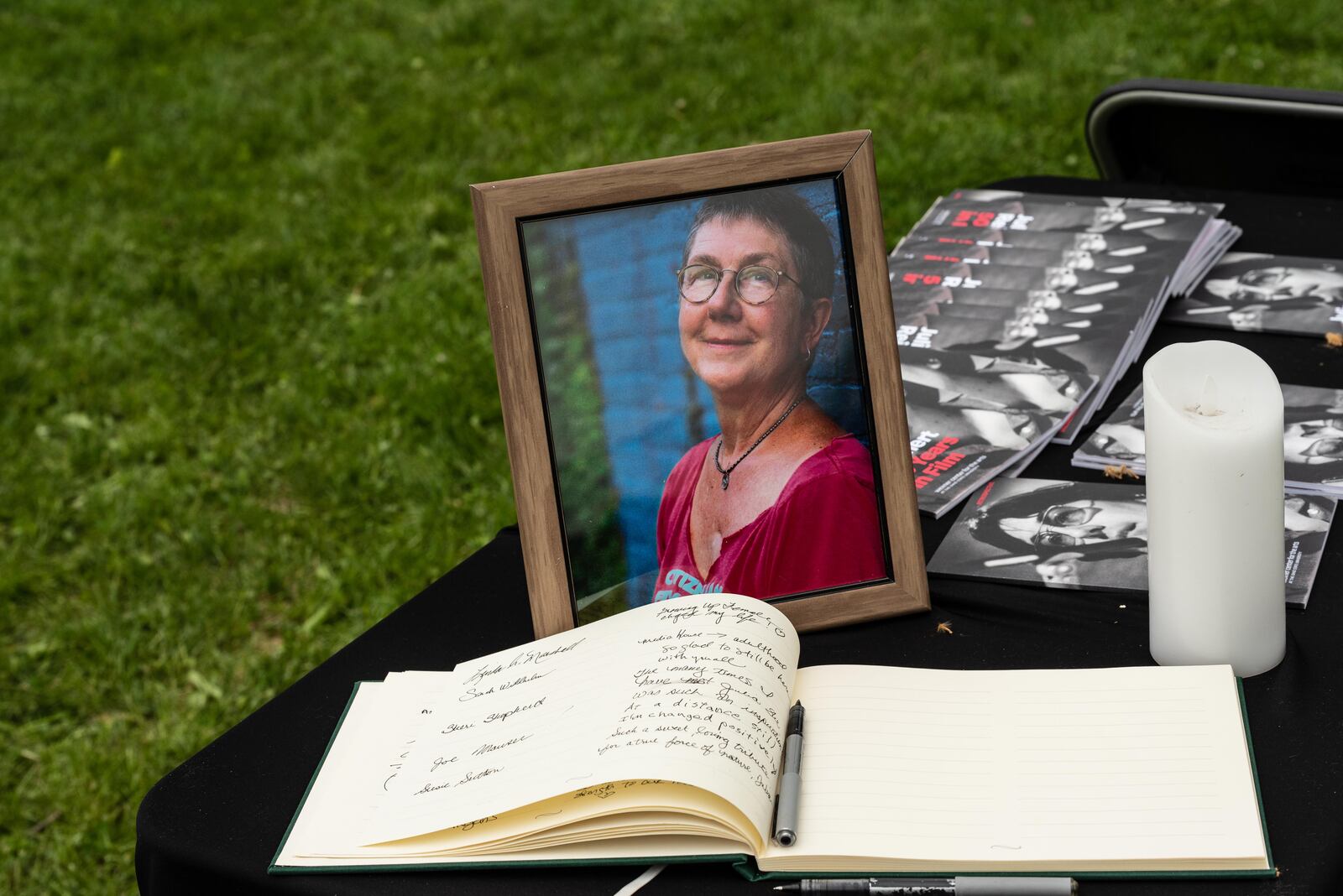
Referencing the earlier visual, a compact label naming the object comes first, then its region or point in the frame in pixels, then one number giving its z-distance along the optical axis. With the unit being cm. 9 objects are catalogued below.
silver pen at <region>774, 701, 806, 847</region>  163
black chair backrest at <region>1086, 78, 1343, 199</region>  248
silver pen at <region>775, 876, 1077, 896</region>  159
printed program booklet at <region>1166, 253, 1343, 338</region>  214
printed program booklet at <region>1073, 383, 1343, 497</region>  192
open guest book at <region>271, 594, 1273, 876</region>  162
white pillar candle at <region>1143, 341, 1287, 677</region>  167
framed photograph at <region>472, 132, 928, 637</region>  180
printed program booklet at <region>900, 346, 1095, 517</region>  196
